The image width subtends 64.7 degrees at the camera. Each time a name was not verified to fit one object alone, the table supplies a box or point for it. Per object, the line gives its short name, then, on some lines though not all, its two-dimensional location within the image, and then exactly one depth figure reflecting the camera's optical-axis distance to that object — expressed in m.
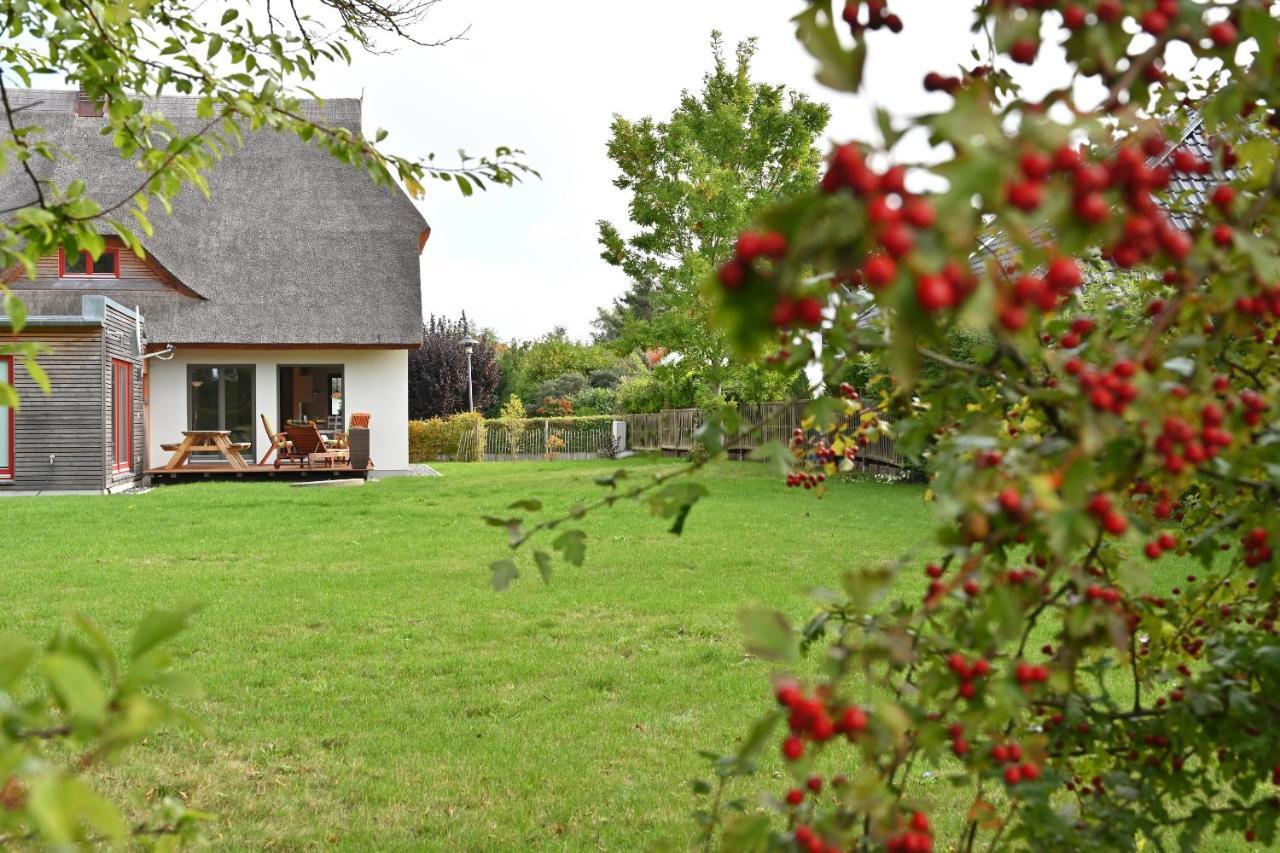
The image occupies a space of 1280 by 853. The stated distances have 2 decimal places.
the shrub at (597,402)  30.60
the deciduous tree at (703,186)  18.94
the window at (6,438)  14.84
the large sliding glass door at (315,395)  19.75
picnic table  16.62
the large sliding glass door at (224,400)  18.98
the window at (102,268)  18.56
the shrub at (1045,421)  0.68
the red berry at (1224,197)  1.08
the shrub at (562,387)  33.97
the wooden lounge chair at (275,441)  16.86
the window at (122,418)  15.87
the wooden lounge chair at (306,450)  16.58
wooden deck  17.06
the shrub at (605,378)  35.88
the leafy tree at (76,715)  0.69
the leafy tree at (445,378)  31.53
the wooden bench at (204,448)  16.36
